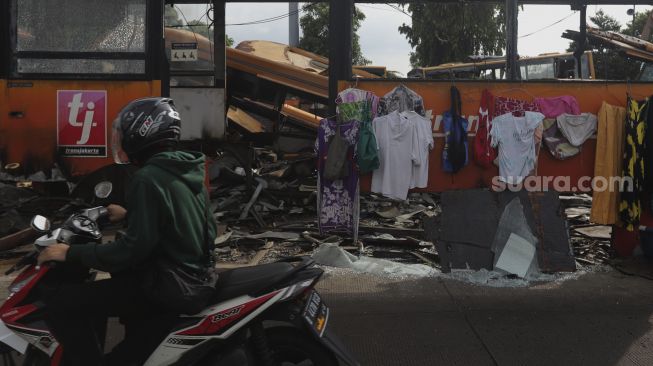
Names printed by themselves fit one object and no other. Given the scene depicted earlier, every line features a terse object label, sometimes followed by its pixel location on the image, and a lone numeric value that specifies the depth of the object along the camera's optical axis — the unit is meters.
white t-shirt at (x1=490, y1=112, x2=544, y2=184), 6.45
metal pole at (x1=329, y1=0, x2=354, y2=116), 6.54
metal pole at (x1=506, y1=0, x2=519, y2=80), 6.70
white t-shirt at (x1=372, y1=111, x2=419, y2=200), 6.45
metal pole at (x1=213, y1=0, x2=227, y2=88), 8.28
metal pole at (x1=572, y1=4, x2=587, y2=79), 7.67
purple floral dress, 6.40
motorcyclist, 2.53
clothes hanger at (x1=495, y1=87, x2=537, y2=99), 6.62
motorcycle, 2.57
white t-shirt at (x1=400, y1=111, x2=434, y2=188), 6.47
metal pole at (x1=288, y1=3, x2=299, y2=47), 20.78
